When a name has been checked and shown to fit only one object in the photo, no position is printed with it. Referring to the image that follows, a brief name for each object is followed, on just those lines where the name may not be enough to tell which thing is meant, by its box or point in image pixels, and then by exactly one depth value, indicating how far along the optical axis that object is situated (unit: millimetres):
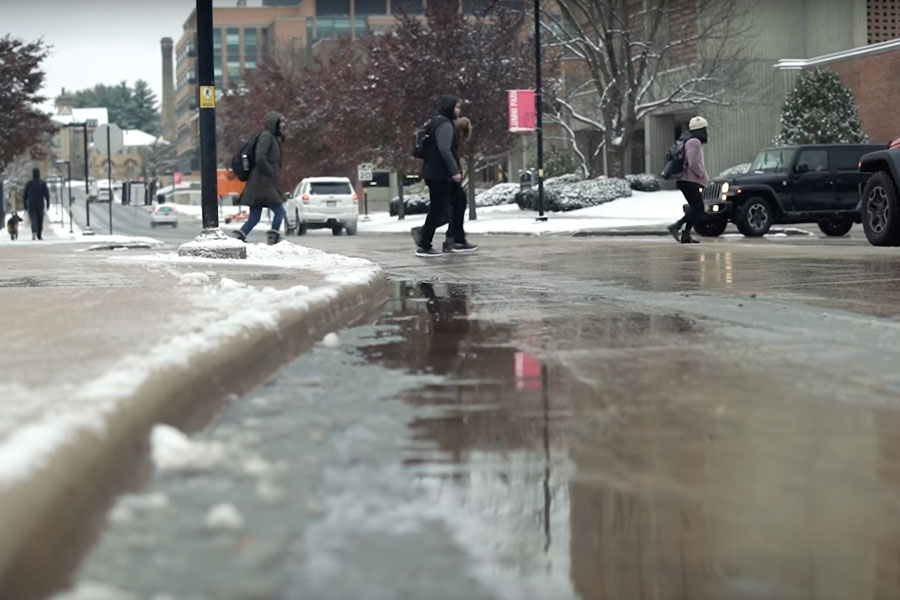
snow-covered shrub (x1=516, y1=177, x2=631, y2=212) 39375
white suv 37594
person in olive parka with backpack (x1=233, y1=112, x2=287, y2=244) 16484
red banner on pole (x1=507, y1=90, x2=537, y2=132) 35906
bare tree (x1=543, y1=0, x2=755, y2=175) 39750
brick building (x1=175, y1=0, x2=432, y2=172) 120438
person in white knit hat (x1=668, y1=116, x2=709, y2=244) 18109
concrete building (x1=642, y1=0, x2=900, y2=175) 45375
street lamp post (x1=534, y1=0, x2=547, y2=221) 32906
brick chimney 189750
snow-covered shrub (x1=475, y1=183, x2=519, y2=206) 51594
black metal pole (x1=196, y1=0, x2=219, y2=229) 13992
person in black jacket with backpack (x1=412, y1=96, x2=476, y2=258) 15164
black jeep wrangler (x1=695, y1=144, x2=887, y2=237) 22219
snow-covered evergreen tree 39031
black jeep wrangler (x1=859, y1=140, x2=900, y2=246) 14109
